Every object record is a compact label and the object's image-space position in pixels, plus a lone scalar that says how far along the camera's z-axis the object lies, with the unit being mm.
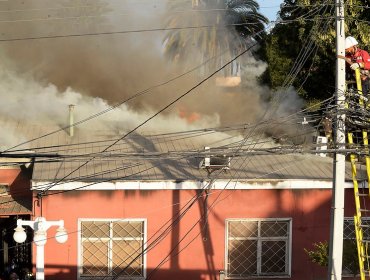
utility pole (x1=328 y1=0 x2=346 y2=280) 16000
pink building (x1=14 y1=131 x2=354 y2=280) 22301
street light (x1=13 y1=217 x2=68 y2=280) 16866
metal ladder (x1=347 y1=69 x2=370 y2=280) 16360
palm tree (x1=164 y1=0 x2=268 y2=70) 38101
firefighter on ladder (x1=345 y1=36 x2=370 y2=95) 16920
